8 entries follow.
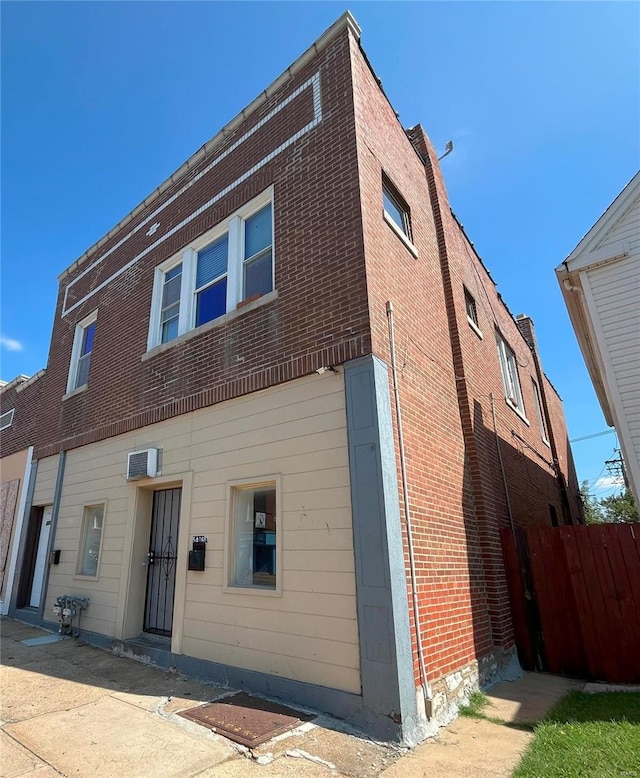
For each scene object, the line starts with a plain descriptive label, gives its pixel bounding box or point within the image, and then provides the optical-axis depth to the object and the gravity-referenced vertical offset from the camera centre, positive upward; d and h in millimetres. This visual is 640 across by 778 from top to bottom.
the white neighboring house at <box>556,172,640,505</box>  7541 +4027
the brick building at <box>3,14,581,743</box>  4582 +1540
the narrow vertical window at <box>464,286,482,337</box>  9766 +4808
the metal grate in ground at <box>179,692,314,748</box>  3885 -1440
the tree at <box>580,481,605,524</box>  35531 +2162
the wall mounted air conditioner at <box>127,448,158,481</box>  7012 +1336
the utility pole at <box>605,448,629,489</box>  35469 +5248
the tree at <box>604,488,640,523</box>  31234 +1908
